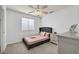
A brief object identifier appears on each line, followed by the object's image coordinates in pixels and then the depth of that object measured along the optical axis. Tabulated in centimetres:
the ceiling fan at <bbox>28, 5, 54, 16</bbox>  214
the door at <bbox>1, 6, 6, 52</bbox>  192
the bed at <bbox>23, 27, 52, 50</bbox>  217
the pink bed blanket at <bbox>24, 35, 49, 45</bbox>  214
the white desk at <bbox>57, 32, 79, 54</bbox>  69
